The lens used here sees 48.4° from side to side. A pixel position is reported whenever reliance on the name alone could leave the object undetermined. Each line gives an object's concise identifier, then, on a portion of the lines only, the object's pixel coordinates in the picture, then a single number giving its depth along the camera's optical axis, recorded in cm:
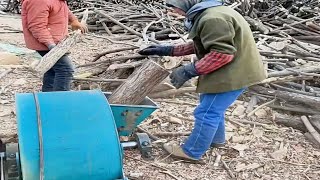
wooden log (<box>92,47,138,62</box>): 484
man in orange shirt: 345
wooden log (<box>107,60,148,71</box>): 413
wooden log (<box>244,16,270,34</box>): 674
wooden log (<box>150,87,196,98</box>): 414
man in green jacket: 270
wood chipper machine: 212
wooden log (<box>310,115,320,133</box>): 358
